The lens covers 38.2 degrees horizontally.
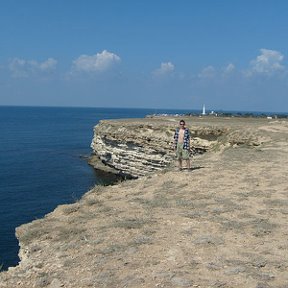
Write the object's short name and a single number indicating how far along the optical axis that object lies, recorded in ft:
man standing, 65.26
